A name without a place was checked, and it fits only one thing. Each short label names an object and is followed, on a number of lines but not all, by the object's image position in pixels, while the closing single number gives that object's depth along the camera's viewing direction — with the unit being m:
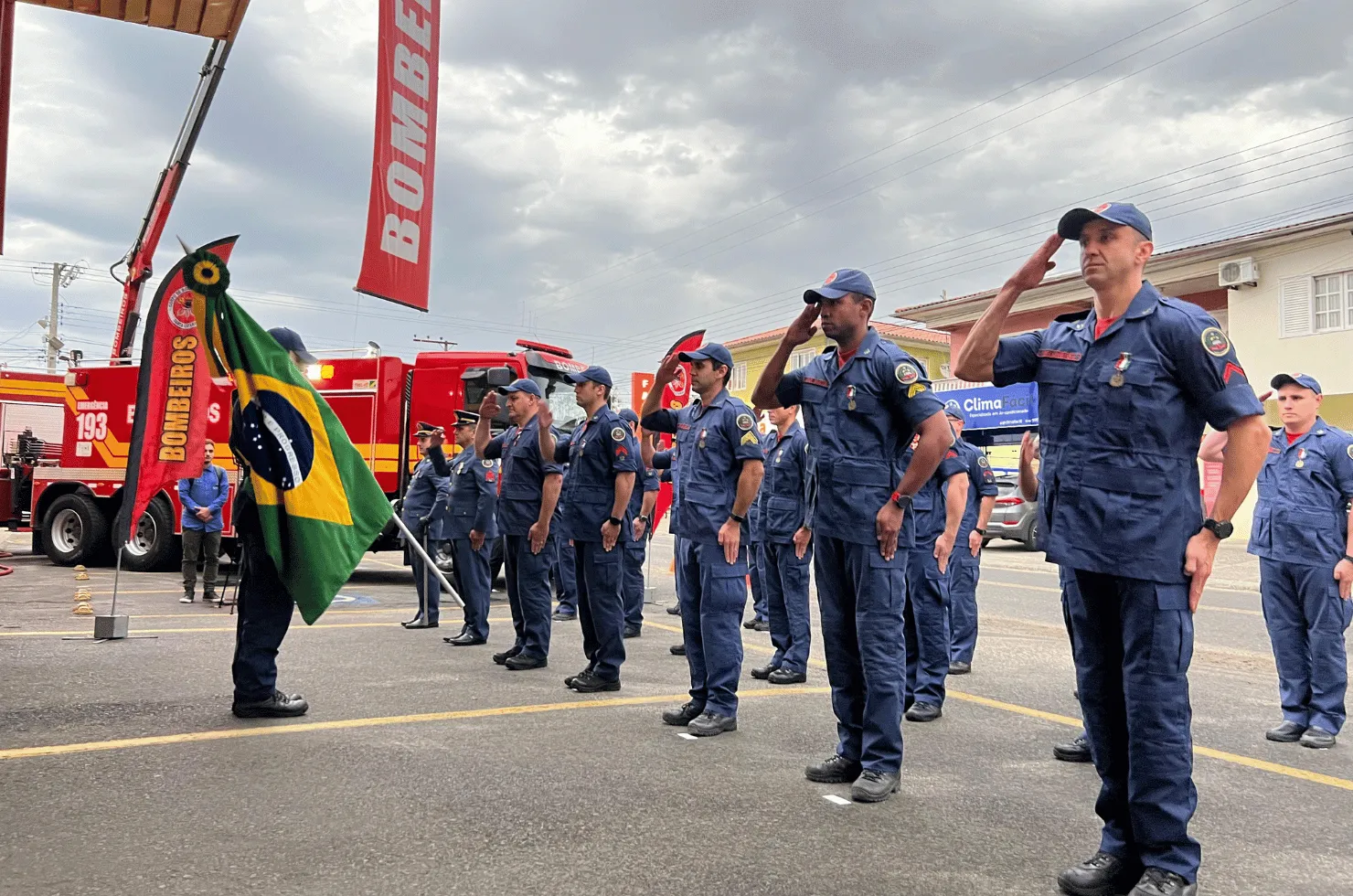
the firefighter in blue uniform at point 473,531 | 8.14
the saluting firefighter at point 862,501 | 4.03
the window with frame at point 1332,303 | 22.34
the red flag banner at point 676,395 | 11.70
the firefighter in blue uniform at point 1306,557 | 5.36
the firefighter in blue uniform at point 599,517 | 6.10
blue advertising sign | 28.95
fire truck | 12.80
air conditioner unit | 23.80
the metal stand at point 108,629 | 7.53
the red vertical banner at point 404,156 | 8.52
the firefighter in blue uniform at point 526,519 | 6.92
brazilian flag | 5.21
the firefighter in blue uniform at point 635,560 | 8.85
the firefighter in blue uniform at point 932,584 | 5.70
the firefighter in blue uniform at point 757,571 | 8.09
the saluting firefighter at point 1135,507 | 2.96
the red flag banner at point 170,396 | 6.58
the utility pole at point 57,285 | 51.00
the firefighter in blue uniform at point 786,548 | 6.86
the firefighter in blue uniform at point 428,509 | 8.92
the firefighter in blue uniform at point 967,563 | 7.14
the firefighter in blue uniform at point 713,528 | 5.06
